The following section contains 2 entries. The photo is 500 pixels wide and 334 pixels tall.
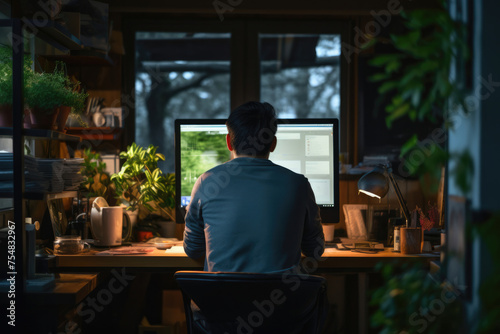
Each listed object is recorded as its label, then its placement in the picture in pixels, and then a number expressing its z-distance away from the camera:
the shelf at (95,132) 2.66
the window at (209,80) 5.66
